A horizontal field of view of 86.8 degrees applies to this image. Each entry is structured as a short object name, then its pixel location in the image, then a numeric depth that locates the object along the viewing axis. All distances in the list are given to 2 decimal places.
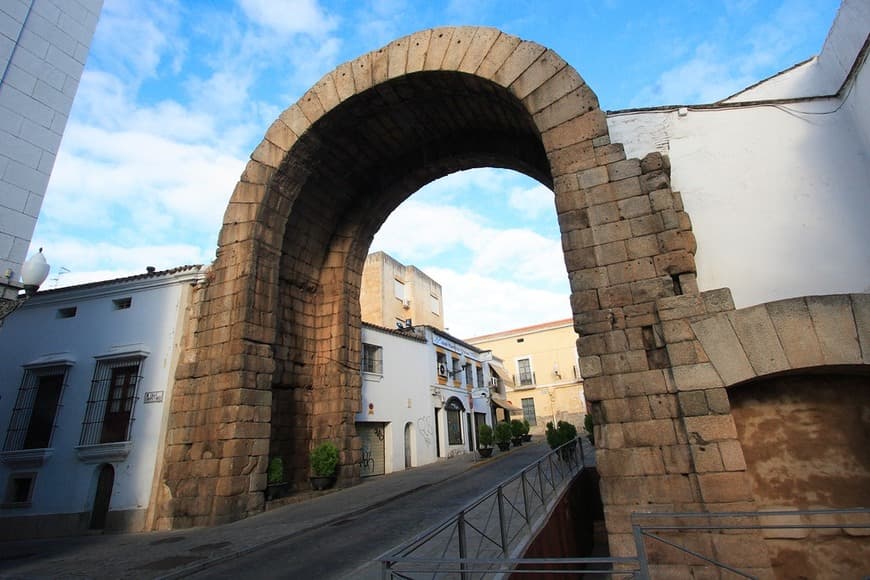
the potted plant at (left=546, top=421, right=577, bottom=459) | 11.36
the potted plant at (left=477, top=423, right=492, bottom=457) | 16.20
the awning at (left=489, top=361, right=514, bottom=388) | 26.07
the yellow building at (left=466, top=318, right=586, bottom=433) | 27.99
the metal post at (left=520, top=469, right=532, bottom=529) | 5.00
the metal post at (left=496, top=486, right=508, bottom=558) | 4.17
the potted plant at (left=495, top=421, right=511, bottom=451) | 17.97
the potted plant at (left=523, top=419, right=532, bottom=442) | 20.55
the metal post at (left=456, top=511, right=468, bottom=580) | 3.44
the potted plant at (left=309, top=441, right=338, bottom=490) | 9.77
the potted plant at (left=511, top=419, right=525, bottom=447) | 19.66
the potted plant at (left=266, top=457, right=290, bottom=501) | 8.62
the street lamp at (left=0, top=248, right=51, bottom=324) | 4.82
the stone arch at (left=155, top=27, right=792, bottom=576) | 5.27
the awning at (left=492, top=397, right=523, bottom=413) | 24.72
